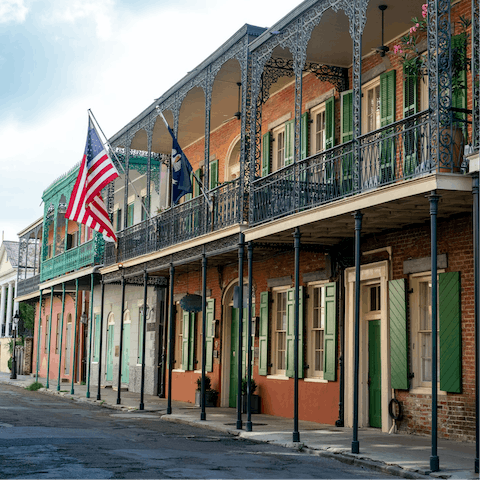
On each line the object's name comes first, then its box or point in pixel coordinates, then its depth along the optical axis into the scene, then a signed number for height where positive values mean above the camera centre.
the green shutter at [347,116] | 13.93 +3.88
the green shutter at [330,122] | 14.41 +3.91
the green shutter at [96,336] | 26.72 -0.36
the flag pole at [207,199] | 15.18 +2.54
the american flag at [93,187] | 17.61 +3.23
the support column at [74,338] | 25.23 -0.43
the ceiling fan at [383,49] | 12.89 +4.79
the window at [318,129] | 15.19 +3.96
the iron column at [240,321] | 12.88 +0.13
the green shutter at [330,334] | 13.79 -0.07
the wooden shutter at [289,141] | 15.95 +3.90
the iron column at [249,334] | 12.52 -0.09
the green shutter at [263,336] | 16.06 -0.15
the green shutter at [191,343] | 19.66 -0.40
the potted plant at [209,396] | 17.86 -1.57
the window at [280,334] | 15.85 -0.09
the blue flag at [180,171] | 14.95 +3.04
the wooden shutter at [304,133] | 15.49 +3.94
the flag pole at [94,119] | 18.29 +4.90
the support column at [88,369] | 19.49 -1.10
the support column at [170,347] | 15.56 -0.42
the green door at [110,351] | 25.11 -0.83
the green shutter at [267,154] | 16.95 +3.83
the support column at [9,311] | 41.24 +0.69
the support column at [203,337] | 14.34 -0.17
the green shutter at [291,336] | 14.87 -0.12
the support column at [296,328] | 11.12 +0.02
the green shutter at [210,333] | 18.84 -0.12
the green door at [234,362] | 17.91 -0.79
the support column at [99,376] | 19.35 -1.28
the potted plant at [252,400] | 15.96 -1.46
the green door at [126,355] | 23.88 -0.90
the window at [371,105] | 13.58 +4.00
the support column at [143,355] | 16.86 -0.66
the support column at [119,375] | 17.79 -1.14
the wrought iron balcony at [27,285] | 31.66 +1.65
